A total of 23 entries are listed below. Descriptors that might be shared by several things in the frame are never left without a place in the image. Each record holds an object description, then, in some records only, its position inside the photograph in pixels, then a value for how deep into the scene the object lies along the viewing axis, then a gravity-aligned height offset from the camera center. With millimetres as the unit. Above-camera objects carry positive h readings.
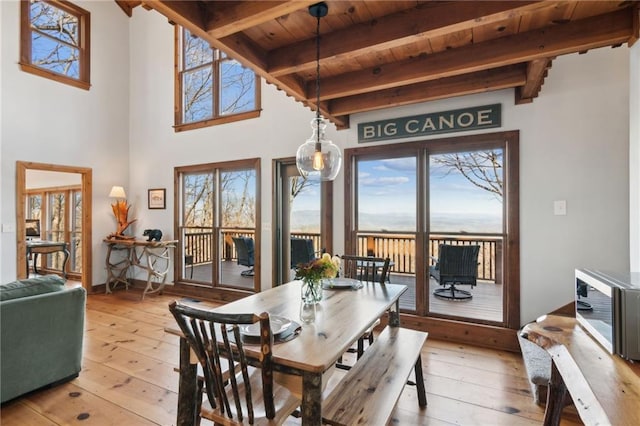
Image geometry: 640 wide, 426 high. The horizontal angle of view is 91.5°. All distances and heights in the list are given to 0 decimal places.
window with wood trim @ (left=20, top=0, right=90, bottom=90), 4738 +2807
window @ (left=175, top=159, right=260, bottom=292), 4863 -174
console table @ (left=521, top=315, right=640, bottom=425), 925 -573
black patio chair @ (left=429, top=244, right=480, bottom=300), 3680 -639
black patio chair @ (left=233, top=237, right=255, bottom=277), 4918 -614
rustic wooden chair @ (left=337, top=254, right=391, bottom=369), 2701 -570
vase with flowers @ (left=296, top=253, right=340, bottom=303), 1865 -369
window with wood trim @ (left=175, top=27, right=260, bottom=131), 4898 +2106
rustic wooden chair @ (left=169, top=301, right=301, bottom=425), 1227 -634
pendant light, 2340 +435
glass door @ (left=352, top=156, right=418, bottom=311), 3693 +58
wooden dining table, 1260 -596
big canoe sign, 3223 +987
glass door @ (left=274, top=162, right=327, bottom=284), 4484 -43
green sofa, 2189 -906
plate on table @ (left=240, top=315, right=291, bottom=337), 1467 -564
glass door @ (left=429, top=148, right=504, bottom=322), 3336 -40
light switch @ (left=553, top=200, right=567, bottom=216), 2953 +47
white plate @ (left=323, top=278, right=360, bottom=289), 2457 -569
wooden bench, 1458 -934
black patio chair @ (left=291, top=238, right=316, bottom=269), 4465 -540
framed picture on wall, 5586 +270
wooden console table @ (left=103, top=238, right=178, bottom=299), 5160 -832
